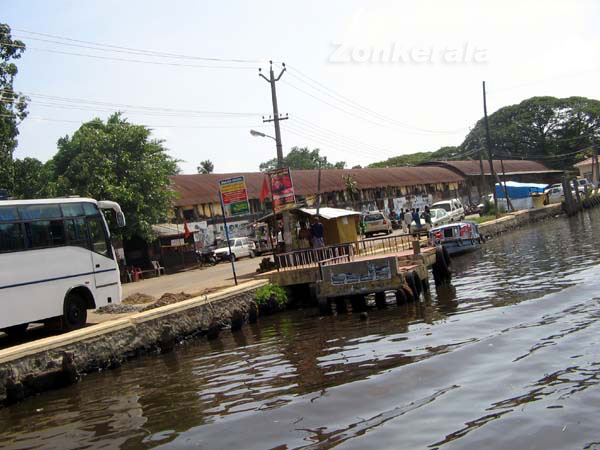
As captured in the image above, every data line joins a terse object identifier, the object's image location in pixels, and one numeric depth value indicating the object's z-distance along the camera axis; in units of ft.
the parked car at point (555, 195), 202.60
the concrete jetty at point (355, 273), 63.26
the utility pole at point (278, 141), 84.38
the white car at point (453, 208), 153.38
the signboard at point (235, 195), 63.41
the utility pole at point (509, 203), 175.11
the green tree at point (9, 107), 91.04
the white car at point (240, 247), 123.13
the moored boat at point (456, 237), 107.34
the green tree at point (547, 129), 280.92
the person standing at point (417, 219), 110.43
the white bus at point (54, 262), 46.37
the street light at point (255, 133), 92.38
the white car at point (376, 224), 132.05
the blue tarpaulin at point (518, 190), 187.52
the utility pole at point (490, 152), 165.76
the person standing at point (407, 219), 125.59
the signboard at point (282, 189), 81.15
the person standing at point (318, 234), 80.48
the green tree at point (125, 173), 109.50
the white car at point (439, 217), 137.60
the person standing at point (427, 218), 115.96
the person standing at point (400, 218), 156.25
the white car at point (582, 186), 198.52
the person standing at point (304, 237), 84.89
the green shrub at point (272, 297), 67.00
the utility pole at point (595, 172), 219.67
